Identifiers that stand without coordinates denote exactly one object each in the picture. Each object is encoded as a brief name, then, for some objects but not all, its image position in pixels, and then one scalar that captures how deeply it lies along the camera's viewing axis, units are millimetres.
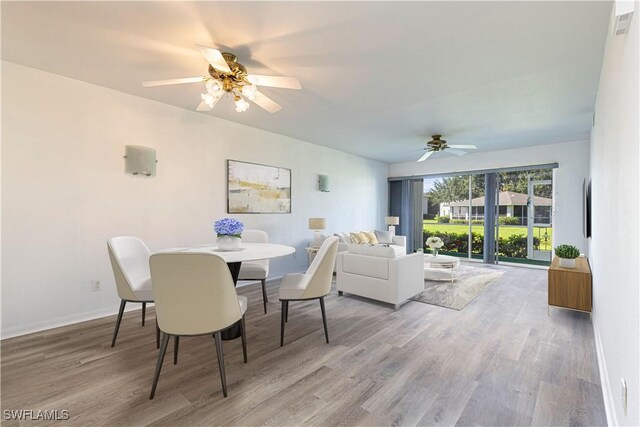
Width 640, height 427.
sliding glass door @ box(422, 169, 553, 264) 6336
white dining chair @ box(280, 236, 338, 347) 2467
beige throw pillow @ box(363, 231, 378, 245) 5809
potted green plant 3129
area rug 3641
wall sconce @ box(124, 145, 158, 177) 3293
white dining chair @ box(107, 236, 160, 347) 2342
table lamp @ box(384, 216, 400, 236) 6887
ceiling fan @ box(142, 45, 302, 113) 2322
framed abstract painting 4328
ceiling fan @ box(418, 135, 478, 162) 4824
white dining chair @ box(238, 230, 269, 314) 3336
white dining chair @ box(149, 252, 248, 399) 1673
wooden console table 2926
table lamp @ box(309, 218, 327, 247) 5055
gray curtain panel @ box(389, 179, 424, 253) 7668
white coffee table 4738
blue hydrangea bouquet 2576
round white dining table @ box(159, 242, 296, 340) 2193
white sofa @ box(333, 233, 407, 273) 5959
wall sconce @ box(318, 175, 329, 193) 5785
